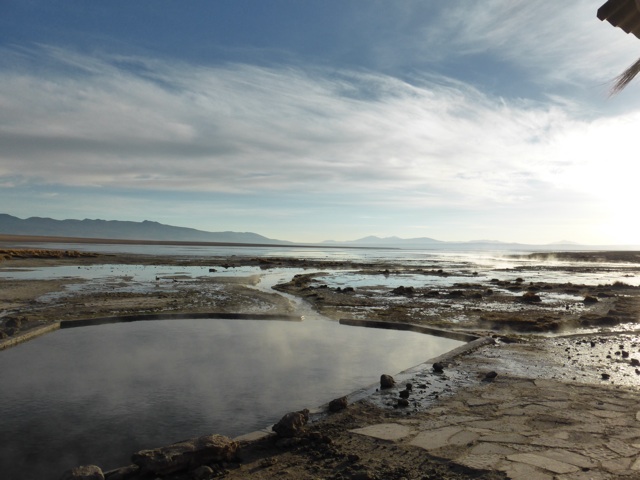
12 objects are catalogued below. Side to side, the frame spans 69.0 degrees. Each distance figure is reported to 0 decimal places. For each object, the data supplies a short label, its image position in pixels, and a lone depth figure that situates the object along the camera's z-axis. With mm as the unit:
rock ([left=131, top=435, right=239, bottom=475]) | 4590
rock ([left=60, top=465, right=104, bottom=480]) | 4266
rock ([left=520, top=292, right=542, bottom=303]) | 20888
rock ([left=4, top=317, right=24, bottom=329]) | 12134
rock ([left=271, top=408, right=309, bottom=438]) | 5445
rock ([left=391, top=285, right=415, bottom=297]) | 23672
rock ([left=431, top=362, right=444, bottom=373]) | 8289
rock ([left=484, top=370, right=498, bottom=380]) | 7816
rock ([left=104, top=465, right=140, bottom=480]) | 4527
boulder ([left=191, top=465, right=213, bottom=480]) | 4605
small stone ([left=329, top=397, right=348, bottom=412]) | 6324
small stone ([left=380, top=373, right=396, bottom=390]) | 7324
